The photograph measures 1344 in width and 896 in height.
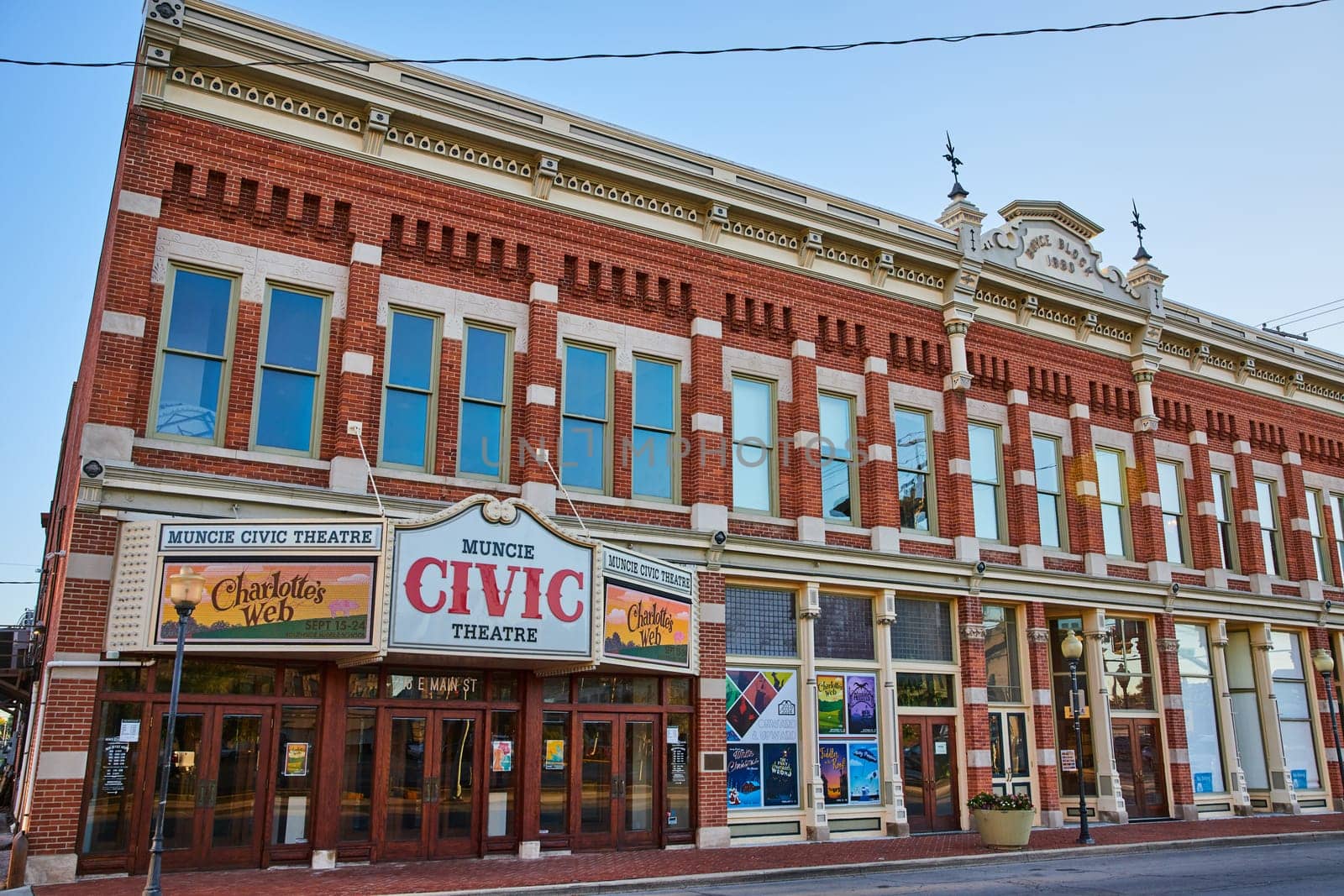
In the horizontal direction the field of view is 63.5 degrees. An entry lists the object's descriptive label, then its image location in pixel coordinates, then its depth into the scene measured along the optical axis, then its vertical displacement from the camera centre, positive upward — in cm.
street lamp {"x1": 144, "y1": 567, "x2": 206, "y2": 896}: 1241 +159
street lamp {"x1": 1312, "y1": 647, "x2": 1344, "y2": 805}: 2727 +214
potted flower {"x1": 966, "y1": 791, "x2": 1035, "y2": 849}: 1923 -119
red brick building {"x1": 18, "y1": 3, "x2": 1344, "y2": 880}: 1524 +427
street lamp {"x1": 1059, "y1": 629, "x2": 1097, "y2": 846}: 2014 +117
